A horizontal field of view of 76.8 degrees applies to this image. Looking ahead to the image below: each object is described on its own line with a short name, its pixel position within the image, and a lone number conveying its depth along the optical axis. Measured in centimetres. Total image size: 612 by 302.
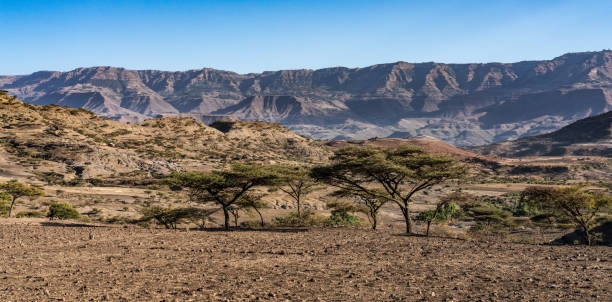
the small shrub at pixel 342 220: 3085
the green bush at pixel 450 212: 4422
